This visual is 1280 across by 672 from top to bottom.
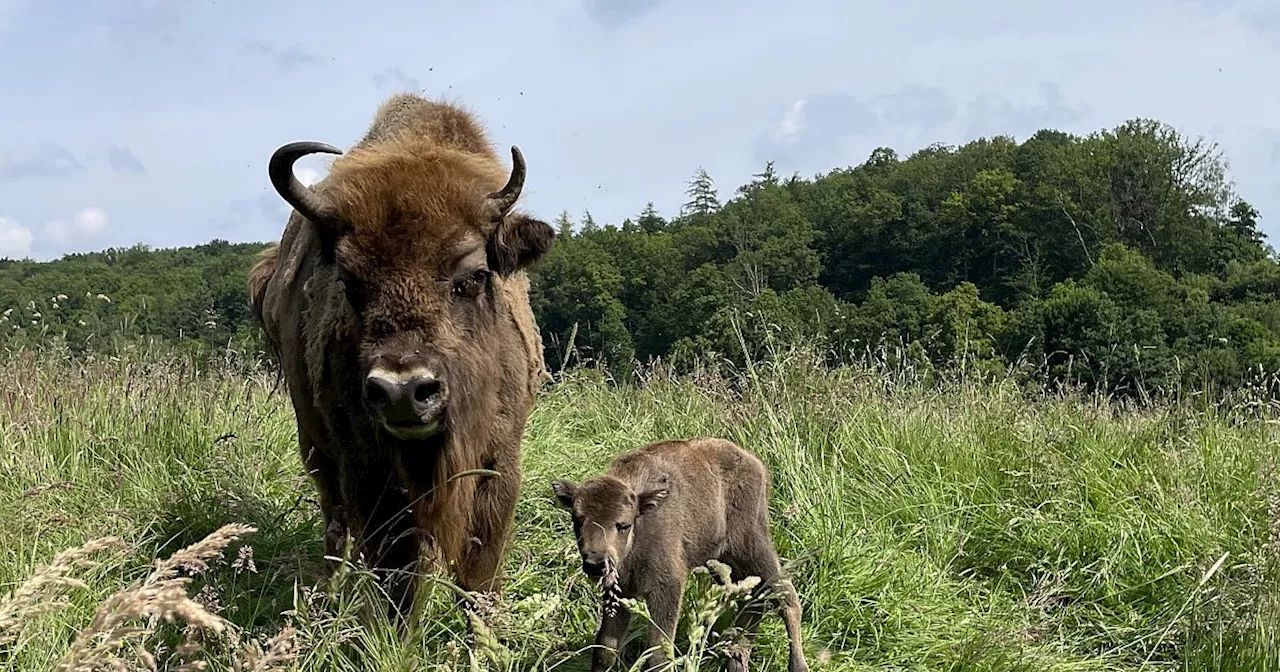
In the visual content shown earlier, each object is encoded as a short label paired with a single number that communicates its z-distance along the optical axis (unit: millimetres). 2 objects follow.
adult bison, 3908
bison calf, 4031
